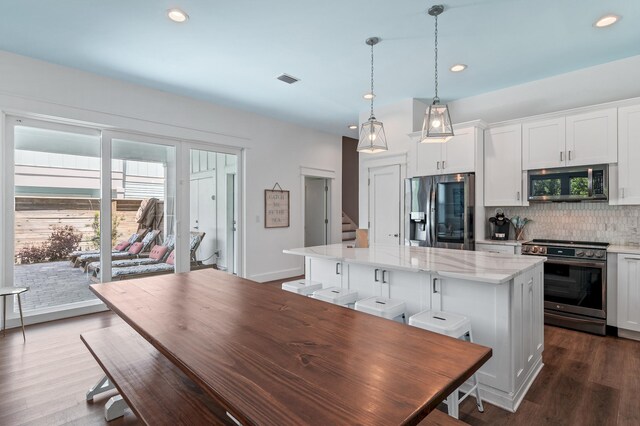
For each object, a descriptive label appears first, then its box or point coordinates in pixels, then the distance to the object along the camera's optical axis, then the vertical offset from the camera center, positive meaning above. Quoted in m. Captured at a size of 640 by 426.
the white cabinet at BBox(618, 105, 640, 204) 3.32 +0.58
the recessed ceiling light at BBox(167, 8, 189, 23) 2.69 +1.67
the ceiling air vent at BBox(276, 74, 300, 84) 4.04 +1.69
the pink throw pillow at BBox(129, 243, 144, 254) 4.41 -0.50
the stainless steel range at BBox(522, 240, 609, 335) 3.32 -0.78
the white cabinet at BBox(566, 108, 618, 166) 3.44 +0.81
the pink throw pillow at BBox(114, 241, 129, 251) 4.26 -0.45
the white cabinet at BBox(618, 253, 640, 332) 3.14 -0.79
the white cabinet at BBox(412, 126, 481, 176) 4.19 +0.77
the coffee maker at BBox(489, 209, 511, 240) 4.23 -0.20
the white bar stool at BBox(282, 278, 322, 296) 2.88 -0.69
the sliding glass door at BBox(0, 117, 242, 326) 3.68 +0.02
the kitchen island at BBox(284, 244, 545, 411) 2.09 -0.61
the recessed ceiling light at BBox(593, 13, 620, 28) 2.80 +1.69
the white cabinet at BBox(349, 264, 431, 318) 2.47 -0.61
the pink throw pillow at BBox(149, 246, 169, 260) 4.64 -0.59
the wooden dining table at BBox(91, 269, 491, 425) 0.77 -0.47
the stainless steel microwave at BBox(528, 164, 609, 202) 3.52 +0.32
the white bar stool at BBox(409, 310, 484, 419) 1.81 -0.70
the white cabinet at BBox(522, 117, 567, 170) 3.76 +0.80
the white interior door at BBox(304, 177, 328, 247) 7.20 +0.01
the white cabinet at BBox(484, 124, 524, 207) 4.07 +0.59
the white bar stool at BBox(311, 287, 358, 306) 2.59 -0.69
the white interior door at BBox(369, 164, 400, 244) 5.02 +0.12
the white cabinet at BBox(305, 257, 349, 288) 3.05 -0.59
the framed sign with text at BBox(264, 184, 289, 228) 5.86 +0.06
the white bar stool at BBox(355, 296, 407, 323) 2.27 -0.69
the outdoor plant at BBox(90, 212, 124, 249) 4.13 -0.25
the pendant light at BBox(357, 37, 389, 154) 3.11 +0.73
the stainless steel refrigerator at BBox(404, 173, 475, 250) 4.15 +0.01
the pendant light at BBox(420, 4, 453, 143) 2.64 +0.73
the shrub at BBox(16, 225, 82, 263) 3.73 -0.43
